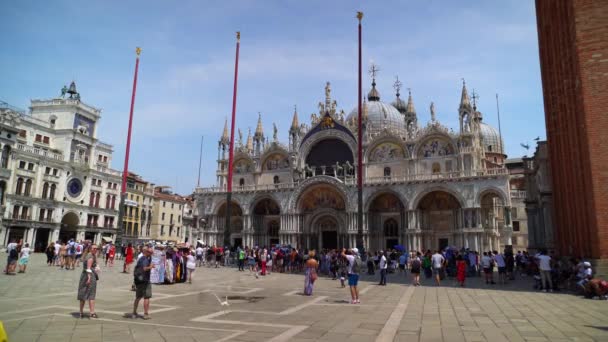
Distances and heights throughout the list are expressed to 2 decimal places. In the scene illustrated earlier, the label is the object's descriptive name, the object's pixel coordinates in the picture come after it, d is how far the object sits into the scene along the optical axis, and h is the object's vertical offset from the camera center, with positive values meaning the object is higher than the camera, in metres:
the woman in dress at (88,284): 9.84 -1.20
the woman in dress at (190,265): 18.98 -1.27
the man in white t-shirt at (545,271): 16.70 -1.00
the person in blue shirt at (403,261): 27.12 -1.19
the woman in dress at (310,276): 15.26 -1.32
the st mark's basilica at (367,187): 39.00 +5.85
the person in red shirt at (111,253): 29.20 -1.24
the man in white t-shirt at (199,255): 32.53 -1.36
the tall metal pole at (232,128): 29.70 +8.78
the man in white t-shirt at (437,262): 19.78 -0.89
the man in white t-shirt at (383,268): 18.78 -1.17
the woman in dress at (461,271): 19.17 -1.23
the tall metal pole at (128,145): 34.33 +8.31
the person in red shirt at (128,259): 23.50 -1.32
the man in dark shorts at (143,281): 10.09 -1.11
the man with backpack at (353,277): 13.32 -1.15
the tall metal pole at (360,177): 26.37 +4.49
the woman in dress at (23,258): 20.65 -1.24
